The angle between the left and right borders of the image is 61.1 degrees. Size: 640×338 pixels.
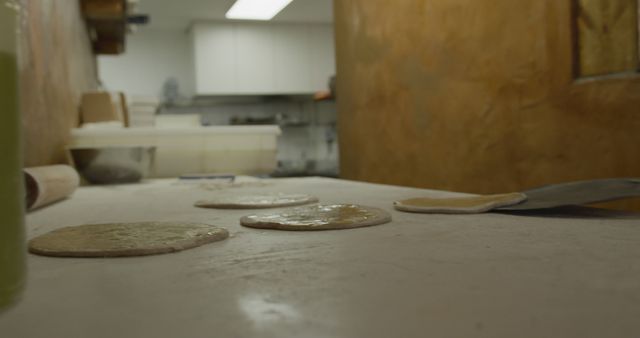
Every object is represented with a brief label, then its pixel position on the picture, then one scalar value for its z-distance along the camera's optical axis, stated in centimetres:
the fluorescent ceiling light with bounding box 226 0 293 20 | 669
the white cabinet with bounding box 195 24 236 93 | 798
